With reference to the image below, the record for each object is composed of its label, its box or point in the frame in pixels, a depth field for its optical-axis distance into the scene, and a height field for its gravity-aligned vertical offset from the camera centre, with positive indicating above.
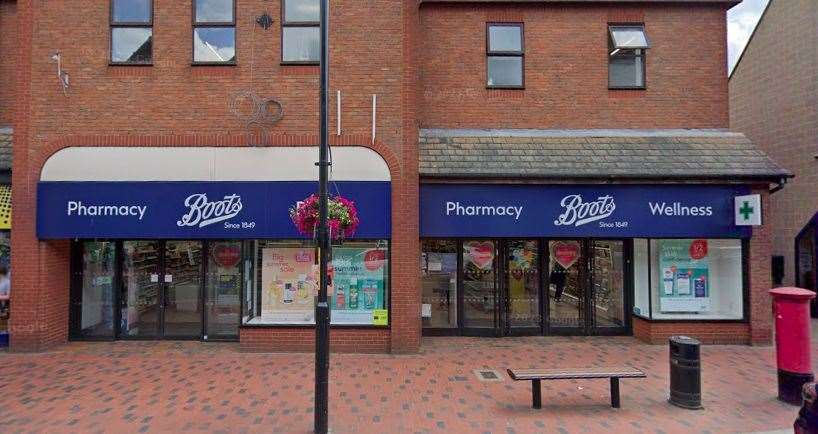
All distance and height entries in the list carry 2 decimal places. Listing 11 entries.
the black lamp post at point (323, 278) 5.10 -0.54
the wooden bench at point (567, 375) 5.87 -1.91
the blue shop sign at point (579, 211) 8.87 +0.41
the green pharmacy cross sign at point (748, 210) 8.52 +0.40
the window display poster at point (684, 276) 9.43 -0.97
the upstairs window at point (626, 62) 9.96 +3.83
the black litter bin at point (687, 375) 5.96 -1.94
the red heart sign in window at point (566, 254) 10.16 -0.52
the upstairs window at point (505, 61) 10.04 +3.85
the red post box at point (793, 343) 6.08 -1.57
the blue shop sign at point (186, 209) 8.44 +0.46
